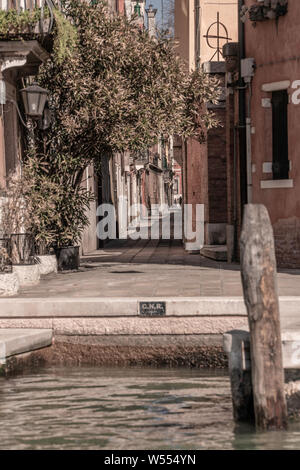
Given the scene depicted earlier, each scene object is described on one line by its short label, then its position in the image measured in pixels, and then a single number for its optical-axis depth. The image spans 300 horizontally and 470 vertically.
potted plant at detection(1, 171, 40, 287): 15.33
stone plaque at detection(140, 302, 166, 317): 11.72
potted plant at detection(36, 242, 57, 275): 16.81
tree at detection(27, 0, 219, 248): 16.50
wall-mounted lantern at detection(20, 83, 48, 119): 15.62
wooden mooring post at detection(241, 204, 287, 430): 8.20
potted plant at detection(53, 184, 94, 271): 16.95
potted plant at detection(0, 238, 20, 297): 13.11
